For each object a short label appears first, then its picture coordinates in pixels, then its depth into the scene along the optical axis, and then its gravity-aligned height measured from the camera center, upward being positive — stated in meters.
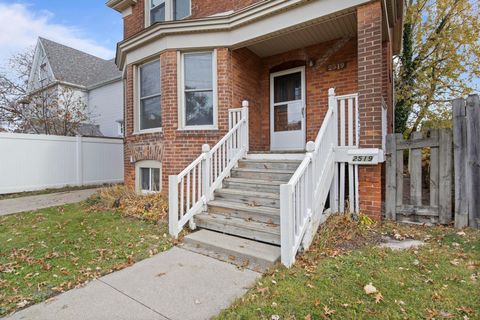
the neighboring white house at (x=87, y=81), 16.25 +4.78
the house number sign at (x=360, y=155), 4.67 +0.05
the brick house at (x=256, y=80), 4.88 +1.88
